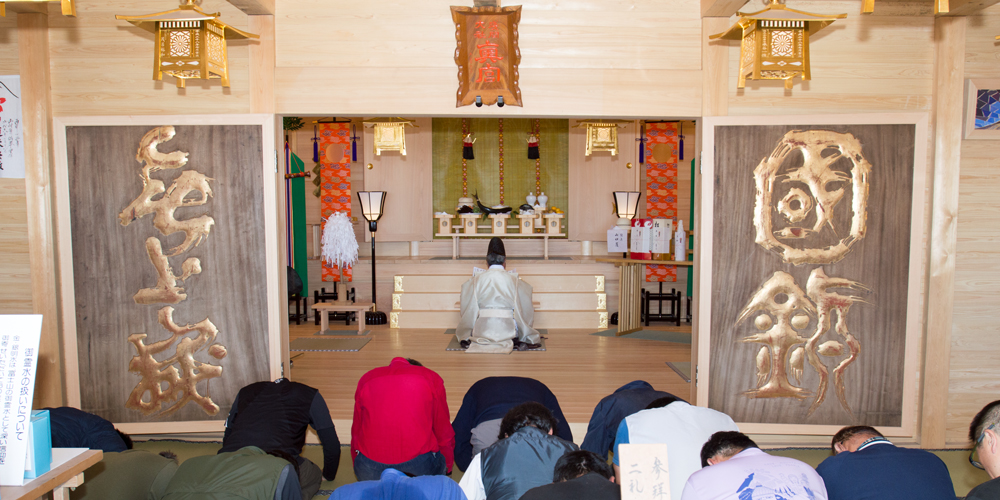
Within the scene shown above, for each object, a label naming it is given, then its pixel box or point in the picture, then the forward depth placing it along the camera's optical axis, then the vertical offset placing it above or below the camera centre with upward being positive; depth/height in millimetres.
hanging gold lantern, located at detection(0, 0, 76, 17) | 2258 +819
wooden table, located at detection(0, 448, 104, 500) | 1425 -686
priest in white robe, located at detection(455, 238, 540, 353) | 5598 -963
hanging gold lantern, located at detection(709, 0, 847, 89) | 2896 +843
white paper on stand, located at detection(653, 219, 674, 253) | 6645 -232
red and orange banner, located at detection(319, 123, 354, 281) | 8250 +555
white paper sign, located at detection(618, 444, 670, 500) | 1438 -644
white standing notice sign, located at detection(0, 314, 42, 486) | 1445 -431
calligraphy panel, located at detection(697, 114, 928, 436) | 3295 -333
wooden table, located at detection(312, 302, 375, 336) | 6245 -1003
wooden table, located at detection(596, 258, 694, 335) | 6251 -887
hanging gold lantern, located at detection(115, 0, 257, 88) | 2889 +855
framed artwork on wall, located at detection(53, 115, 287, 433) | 3324 -285
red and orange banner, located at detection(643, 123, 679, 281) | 8398 +555
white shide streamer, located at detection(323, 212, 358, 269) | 7156 -344
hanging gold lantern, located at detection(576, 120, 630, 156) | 7312 +1009
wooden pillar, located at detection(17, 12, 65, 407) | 3258 +208
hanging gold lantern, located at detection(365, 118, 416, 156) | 6969 +968
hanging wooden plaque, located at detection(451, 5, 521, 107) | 3275 +917
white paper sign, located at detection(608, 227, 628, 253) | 7375 -333
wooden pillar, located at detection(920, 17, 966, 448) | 3242 -47
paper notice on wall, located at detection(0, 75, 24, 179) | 3258 +483
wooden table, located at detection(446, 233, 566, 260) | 7809 -304
